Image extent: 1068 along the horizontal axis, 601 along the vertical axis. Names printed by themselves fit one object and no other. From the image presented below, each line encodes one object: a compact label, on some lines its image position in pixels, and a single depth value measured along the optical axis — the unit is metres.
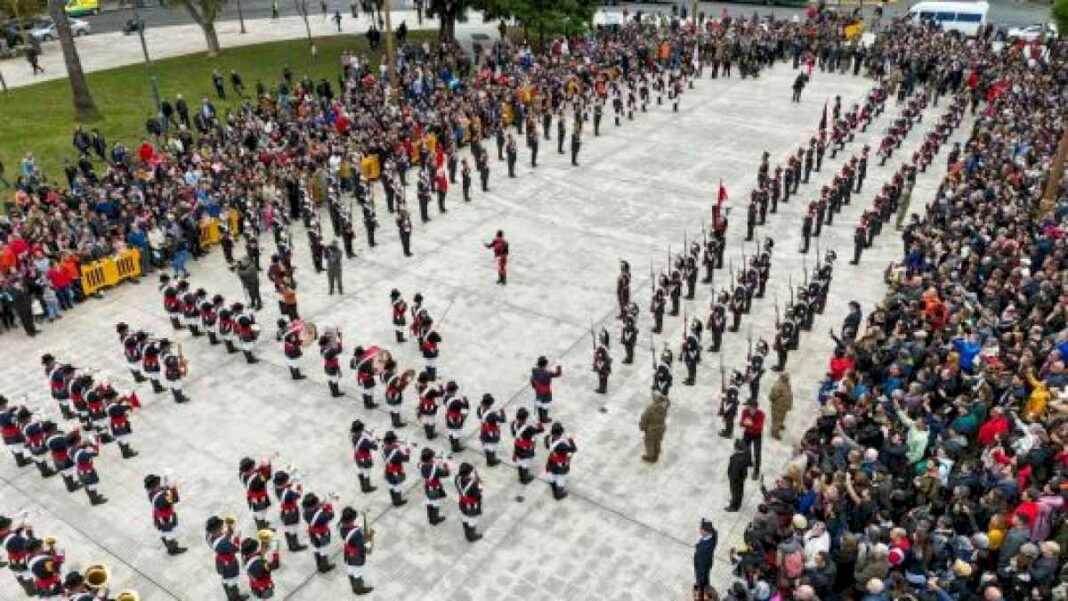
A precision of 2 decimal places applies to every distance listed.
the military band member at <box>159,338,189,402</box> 16.05
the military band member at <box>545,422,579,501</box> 13.16
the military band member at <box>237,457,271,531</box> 12.41
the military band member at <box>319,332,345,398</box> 15.80
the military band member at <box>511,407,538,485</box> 13.46
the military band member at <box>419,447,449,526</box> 12.52
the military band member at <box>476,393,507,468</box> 13.68
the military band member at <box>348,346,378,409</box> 15.35
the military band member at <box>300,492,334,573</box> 11.73
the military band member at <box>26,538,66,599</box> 11.16
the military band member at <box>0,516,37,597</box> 11.60
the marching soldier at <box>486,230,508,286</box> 20.02
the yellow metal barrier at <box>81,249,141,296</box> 20.70
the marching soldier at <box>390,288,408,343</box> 17.55
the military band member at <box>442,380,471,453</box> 14.12
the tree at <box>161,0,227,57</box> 40.78
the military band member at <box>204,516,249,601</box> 11.22
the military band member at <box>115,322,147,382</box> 16.47
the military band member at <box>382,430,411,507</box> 12.85
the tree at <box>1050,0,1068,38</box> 34.06
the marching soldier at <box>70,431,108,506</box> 13.38
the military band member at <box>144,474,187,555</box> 12.12
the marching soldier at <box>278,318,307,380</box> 16.42
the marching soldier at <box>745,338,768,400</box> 14.93
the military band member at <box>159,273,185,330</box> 18.34
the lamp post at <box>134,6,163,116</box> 32.20
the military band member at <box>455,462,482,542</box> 12.30
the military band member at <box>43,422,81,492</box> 13.83
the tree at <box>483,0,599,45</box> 37.62
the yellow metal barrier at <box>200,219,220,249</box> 22.97
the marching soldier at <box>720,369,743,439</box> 14.48
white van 45.84
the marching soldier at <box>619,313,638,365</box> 16.97
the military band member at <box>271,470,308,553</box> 12.24
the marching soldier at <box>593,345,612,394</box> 15.92
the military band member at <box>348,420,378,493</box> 13.17
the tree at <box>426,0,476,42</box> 39.66
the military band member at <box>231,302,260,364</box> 17.22
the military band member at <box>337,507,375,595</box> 11.34
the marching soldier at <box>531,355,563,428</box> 14.85
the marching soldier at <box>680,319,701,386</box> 16.09
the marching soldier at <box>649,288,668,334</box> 18.06
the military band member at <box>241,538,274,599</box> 11.16
